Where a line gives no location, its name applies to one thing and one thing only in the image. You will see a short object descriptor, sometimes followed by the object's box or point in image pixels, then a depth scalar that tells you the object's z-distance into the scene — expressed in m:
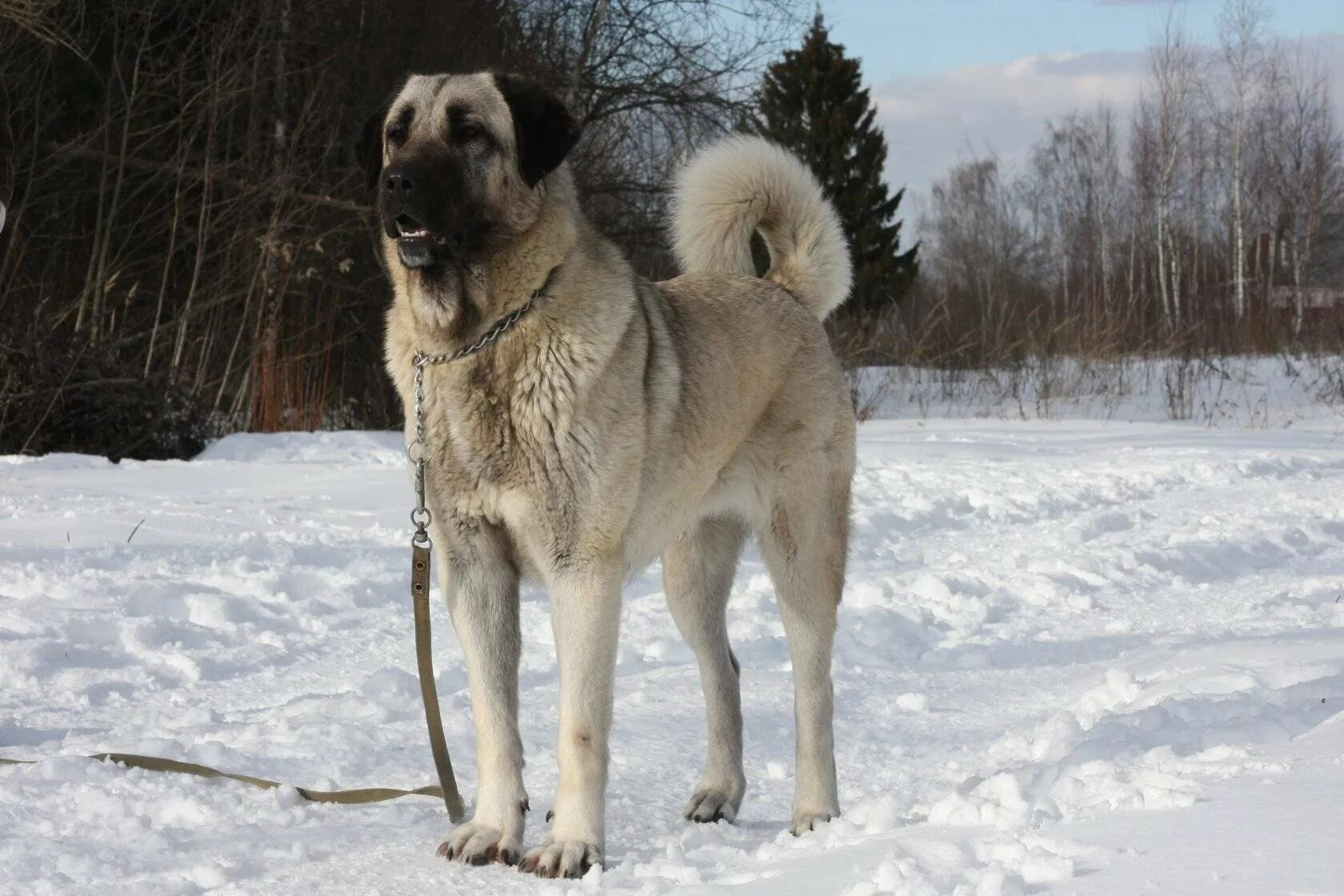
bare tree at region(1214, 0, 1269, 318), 31.89
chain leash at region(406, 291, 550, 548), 2.99
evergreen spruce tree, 31.69
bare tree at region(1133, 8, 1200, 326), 33.03
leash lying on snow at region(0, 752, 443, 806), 3.19
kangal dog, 2.88
